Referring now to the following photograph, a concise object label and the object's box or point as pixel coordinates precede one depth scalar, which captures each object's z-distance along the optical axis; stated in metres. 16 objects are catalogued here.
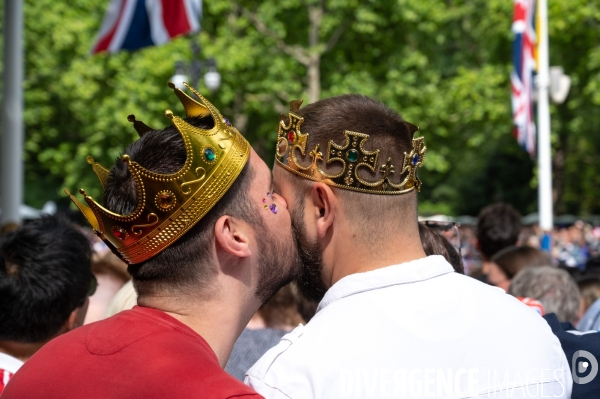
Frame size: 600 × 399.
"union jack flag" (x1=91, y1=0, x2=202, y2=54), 8.44
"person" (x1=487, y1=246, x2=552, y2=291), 5.11
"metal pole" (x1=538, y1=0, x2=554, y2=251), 12.89
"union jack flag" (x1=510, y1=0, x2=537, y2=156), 11.56
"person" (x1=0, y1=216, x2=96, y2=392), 2.60
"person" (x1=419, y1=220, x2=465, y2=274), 2.59
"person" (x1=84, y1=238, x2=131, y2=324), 3.88
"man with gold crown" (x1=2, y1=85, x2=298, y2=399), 1.54
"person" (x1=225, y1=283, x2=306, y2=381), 2.63
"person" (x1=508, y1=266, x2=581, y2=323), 4.11
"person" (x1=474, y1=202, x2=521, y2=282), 5.91
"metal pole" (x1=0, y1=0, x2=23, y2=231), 8.55
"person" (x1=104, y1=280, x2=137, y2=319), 2.98
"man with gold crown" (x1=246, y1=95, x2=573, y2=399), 1.64
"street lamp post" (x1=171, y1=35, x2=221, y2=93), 15.83
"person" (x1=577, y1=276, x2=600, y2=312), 5.37
